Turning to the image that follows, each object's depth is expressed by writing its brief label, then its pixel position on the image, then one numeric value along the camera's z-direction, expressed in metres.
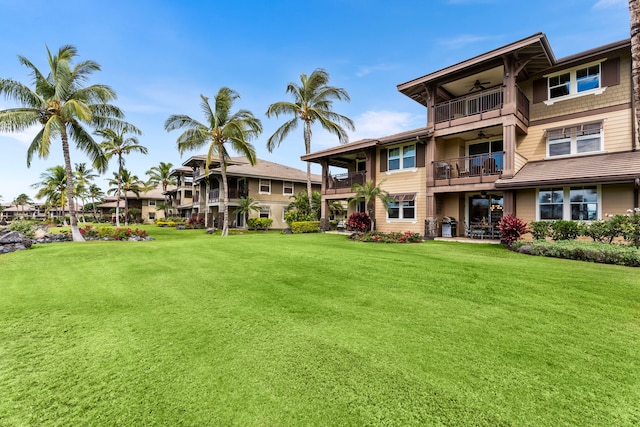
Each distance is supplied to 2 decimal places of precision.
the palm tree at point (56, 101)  15.23
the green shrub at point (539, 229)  11.55
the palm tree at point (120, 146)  33.14
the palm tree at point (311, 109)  23.86
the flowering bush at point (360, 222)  17.50
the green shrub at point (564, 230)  10.82
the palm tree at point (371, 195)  15.96
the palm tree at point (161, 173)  46.62
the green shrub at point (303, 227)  21.92
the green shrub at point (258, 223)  26.53
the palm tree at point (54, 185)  43.81
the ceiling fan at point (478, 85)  16.00
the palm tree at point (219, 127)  20.95
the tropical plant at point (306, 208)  23.99
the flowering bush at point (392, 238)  14.51
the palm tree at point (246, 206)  25.78
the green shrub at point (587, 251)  7.91
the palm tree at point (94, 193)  56.47
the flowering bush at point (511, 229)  11.39
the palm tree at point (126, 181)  39.62
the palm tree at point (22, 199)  78.31
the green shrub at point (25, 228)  16.59
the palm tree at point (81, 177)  47.69
